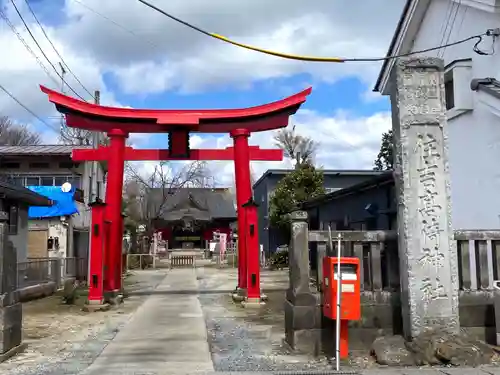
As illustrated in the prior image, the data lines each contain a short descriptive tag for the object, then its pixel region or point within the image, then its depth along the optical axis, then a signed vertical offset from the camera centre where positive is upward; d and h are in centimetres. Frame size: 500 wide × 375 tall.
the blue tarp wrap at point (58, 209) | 2261 +168
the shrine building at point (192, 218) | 5766 +308
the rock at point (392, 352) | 719 -144
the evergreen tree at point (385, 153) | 5059 +865
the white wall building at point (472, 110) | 1177 +301
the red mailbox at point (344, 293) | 717 -63
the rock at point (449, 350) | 704 -140
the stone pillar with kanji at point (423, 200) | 755 +62
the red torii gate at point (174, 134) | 1631 +361
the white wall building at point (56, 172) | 2591 +387
